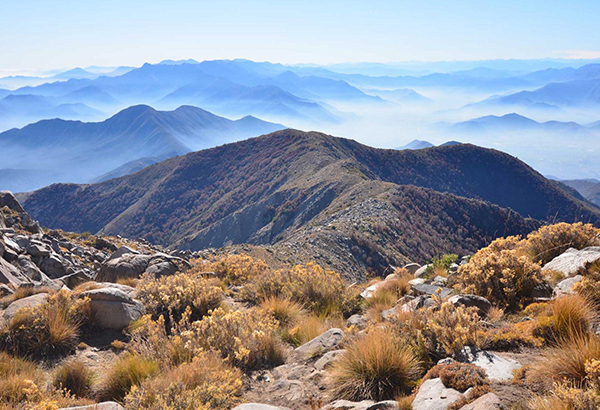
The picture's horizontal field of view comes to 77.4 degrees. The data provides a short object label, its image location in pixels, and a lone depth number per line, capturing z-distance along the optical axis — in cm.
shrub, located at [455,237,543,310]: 639
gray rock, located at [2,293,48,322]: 633
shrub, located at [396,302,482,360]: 478
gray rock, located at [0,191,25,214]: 1927
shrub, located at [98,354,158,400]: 481
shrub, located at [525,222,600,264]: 859
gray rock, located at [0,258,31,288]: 891
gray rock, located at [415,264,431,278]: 1104
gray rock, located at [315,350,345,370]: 518
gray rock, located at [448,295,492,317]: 593
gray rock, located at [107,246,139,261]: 1332
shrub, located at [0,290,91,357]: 586
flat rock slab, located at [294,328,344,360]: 575
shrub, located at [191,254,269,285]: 1132
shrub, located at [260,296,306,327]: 753
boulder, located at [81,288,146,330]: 691
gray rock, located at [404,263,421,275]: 1302
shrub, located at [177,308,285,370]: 552
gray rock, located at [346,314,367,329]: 698
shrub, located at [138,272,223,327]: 751
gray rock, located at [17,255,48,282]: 1100
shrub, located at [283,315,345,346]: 667
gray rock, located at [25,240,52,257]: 1320
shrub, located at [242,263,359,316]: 837
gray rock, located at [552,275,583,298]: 587
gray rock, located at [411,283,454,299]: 733
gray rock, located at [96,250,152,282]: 1077
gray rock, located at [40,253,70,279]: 1295
